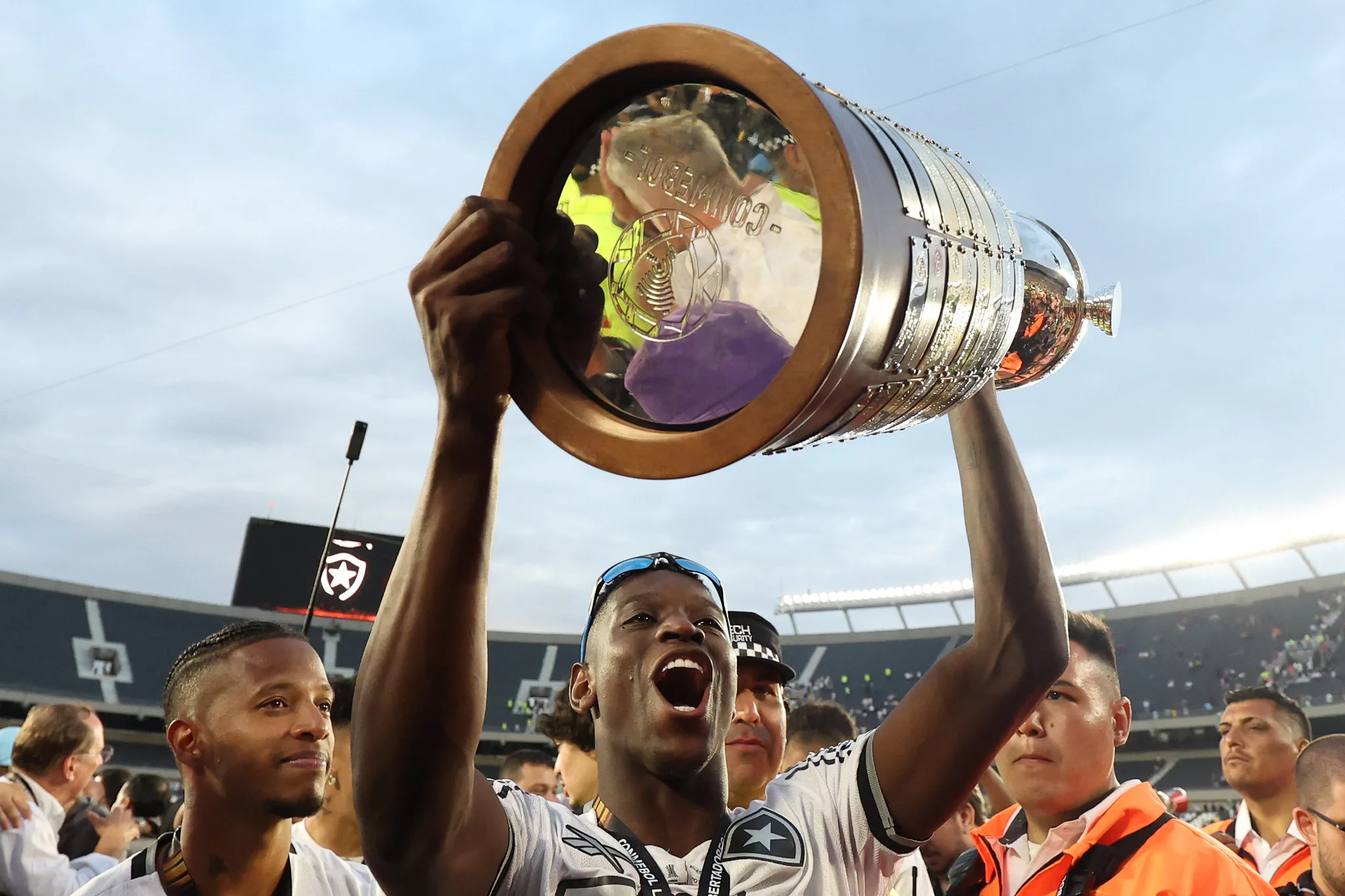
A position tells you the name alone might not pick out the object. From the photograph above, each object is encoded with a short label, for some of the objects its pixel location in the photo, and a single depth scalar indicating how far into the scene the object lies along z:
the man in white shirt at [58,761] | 4.57
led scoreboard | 24.88
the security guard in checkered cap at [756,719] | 3.62
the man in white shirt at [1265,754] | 4.70
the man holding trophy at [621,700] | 1.47
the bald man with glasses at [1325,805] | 3.27
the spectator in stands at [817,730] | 4.86
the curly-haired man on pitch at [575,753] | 4.63
